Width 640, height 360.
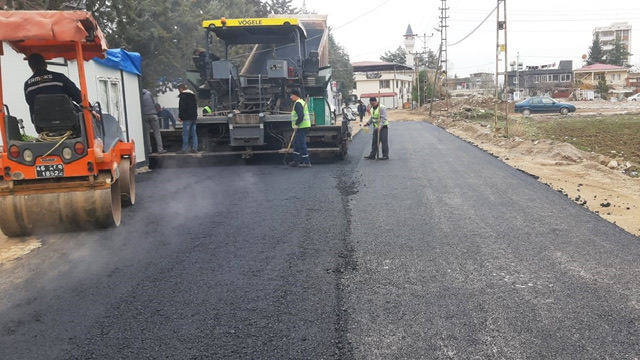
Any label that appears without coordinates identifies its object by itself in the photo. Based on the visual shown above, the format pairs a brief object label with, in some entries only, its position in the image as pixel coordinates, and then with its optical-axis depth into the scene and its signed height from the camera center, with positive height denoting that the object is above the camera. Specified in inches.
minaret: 3798.7 +371.0
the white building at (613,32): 4448.8 +440.3
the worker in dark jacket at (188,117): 450.8 -5.0
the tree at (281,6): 1950.7 +351.5
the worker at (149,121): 480.7 -7.0
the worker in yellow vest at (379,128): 509.4 -25.0
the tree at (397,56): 4153.5 +325.3
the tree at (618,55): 3688.5 +211.3
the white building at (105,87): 321.4 +20.6
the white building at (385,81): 2972.4 +104.8
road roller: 230.8 -19.0
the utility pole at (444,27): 1936.3 +244.8
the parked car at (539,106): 1506.8 -37.3
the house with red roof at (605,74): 3228.3 +82.7
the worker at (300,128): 439.8 -18.0
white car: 2472.9 -49.8
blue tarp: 428.5 +43.0
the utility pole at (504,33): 738.8 +80.2
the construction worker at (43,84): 242.5 +15.0
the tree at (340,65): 2389.3 +166.3
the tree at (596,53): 3752.5 +237.1
